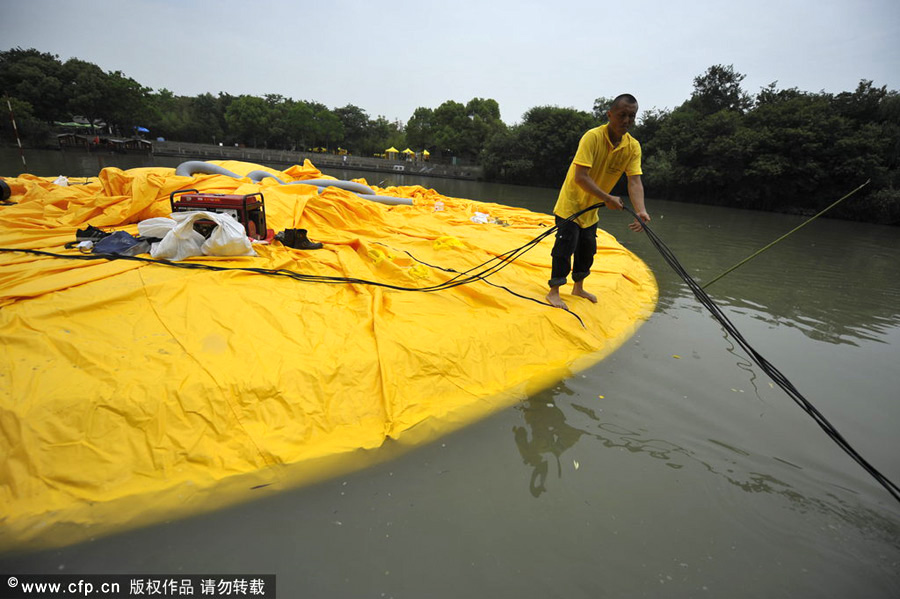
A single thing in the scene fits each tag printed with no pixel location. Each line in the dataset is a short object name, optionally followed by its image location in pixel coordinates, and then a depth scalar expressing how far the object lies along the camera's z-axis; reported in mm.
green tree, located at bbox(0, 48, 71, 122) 33781
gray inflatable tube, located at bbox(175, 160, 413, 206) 6239
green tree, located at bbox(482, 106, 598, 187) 31016
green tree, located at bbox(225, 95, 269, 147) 50219
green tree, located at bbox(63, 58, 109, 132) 35438
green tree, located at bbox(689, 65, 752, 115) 32156
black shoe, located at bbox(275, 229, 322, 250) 3703
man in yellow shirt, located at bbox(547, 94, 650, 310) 2943
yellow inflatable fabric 1591
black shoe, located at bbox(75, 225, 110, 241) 3354
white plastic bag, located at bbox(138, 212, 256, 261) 2935
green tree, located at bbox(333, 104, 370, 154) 60656
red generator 3631
